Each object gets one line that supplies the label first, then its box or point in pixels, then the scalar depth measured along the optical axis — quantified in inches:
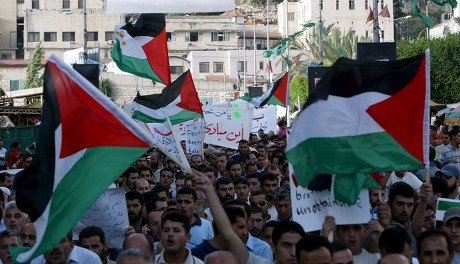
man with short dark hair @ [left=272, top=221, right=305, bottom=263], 322.0
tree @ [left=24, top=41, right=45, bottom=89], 3252.2
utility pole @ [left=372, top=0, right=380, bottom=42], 987.3
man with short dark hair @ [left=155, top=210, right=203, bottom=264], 334.0
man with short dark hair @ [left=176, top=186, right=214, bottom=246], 405.4
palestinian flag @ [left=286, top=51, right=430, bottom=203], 324.8
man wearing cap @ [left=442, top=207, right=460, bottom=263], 359.9
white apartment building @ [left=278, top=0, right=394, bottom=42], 3673.7
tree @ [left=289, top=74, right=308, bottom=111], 2706.7
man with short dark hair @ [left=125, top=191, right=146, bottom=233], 443.2
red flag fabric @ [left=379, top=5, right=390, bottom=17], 1184.9
